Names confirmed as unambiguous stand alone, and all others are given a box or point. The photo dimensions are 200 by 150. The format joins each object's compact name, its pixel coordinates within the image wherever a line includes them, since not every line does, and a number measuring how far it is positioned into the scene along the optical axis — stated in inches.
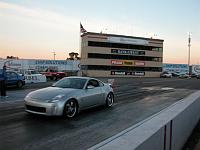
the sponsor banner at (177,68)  2041.2
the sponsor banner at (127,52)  1673.8
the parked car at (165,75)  1689.6
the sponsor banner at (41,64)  1217.3
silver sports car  215.6
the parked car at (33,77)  754.0
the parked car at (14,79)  539.8
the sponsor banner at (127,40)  1661.9
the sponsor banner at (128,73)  1664.2
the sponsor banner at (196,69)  2042.8
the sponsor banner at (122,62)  1664.2
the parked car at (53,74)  992.7
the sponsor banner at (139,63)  1747.9
